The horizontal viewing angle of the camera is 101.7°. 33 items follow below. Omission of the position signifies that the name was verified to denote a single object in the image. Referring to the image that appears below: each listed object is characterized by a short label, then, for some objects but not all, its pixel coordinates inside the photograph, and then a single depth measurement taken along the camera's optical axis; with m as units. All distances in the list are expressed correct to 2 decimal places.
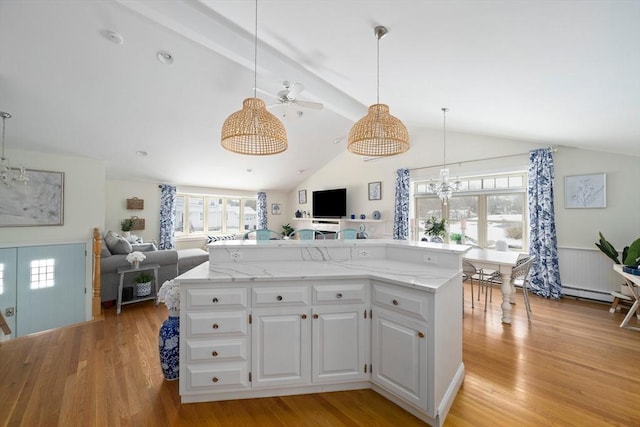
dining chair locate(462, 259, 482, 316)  3.39
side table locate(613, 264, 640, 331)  2.90
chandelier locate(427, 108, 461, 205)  4.25
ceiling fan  2.84
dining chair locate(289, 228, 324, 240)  4.50
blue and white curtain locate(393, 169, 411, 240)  5.88
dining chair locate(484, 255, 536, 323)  3.19
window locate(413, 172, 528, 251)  4.71
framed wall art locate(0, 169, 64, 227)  3.60
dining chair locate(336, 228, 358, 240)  4.09
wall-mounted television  7.14
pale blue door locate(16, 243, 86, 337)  3.67
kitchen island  1.74
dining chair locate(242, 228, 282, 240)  3.82
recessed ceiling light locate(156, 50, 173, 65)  2.87
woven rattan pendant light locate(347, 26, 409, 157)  1.92
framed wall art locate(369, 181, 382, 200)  6.49
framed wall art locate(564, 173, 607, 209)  3.85
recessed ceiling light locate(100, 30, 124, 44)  2.45
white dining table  3.13
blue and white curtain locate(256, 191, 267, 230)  8.32
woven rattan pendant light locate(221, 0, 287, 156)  1.72
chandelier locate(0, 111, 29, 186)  3.21
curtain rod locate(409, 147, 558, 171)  4.20
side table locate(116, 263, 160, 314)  3.64
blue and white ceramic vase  2.08
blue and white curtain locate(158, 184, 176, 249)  6.57
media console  6.60
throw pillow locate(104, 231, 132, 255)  4.10
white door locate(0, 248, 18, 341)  3.51
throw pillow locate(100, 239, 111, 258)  3.94
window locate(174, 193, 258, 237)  7.38
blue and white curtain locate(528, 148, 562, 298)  4.12
